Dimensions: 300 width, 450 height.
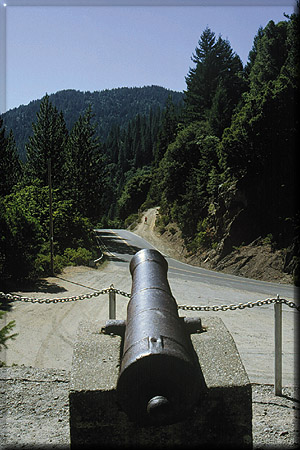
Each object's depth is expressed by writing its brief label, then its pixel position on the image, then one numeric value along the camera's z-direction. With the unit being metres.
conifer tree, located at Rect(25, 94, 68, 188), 34.56
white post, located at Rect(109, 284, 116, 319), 6.97
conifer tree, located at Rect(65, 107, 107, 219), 34.91
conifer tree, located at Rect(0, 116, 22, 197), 32.72
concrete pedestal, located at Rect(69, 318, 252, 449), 3.95
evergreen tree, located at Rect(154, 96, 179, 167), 63.72
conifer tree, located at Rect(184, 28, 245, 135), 49.66
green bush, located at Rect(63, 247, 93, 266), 23.67
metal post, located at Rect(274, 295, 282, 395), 5.71
